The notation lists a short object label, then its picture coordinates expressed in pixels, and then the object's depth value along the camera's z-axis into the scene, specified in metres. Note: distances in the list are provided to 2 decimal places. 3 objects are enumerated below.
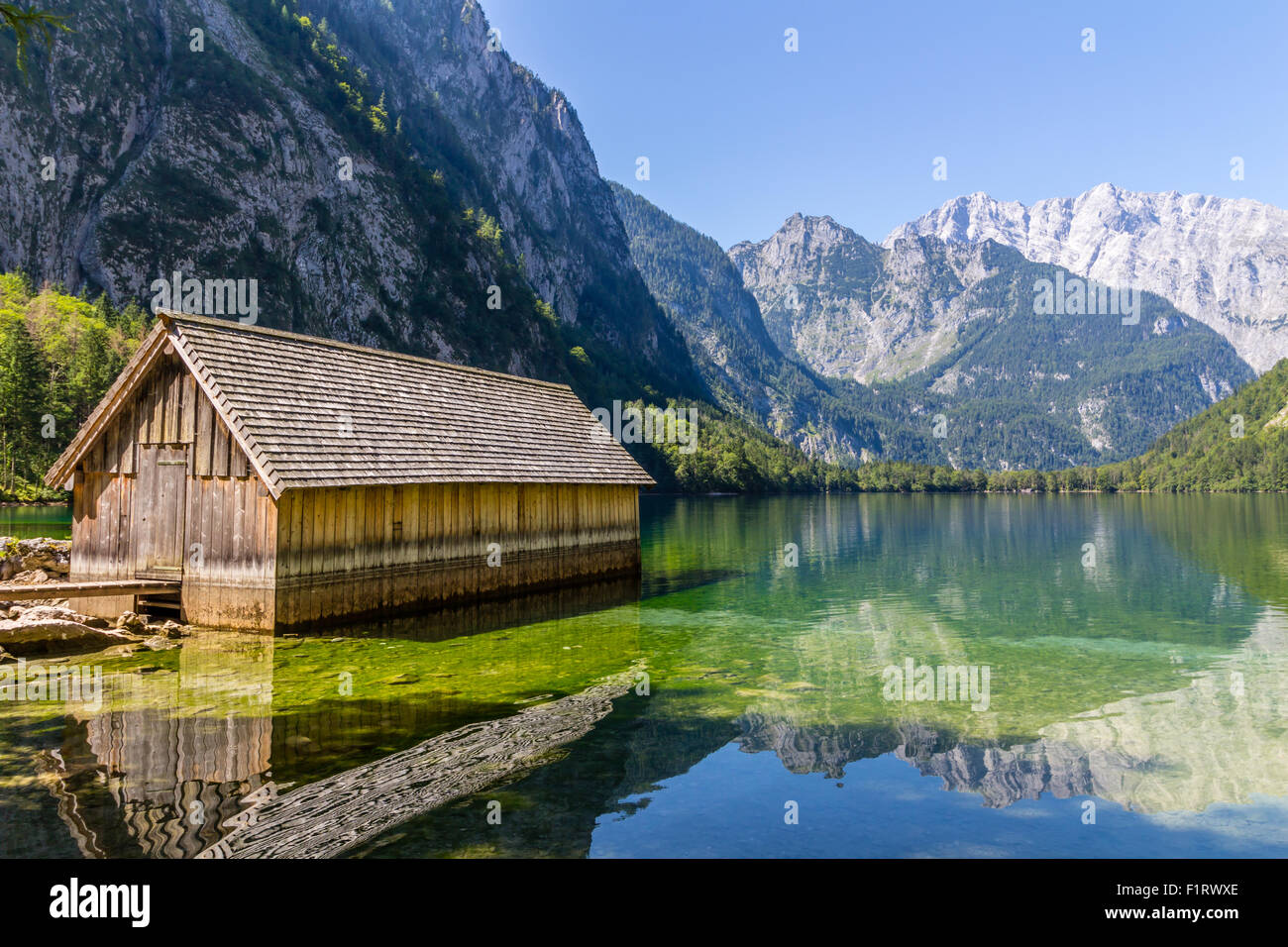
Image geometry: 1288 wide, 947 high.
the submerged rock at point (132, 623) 17.94
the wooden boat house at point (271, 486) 17.97
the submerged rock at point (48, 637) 15.91
